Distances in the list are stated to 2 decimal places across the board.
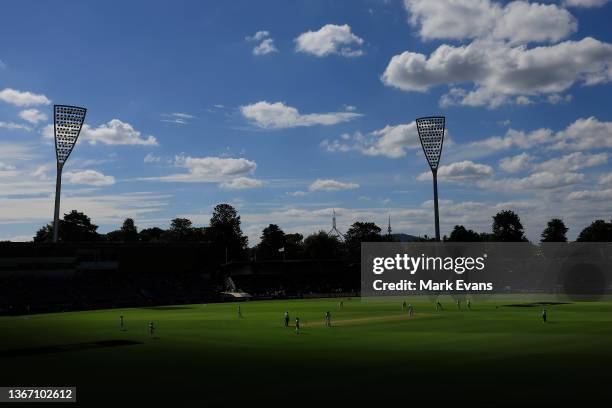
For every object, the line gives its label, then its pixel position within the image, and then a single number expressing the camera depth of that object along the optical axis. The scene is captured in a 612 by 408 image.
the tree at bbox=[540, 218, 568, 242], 160.38
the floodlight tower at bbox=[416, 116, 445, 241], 98.50
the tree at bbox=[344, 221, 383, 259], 175.50
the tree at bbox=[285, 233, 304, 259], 172.12
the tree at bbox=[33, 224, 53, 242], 151.49
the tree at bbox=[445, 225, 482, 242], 155.75
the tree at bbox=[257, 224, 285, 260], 169.88
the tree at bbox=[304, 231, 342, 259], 166.38
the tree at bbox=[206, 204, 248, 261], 155.50
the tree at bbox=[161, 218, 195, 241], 171.69
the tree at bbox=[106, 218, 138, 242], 178.62
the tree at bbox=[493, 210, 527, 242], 159.12
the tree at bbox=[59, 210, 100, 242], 150.50
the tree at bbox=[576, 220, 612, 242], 147.50
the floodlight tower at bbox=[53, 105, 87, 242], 97.69
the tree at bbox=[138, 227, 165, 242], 185.75
